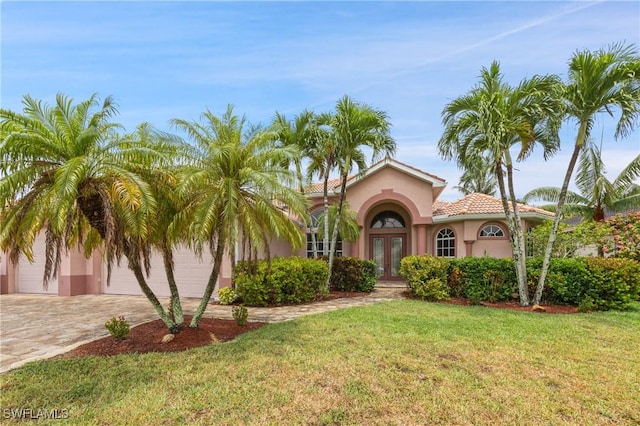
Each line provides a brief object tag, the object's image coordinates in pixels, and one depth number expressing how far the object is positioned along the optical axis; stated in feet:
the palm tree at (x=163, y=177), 24.49
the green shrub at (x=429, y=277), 43.98
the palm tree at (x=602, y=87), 34.06
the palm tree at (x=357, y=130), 43.86
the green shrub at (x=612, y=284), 38.24
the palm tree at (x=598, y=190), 60.23
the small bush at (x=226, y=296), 42.68
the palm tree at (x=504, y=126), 36.83
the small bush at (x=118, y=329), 25.81
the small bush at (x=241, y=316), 29.73
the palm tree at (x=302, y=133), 47.65
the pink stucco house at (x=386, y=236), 53.57
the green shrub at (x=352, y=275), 52.37
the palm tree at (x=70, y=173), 20.79
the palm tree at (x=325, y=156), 46.55
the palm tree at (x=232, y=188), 25.17
